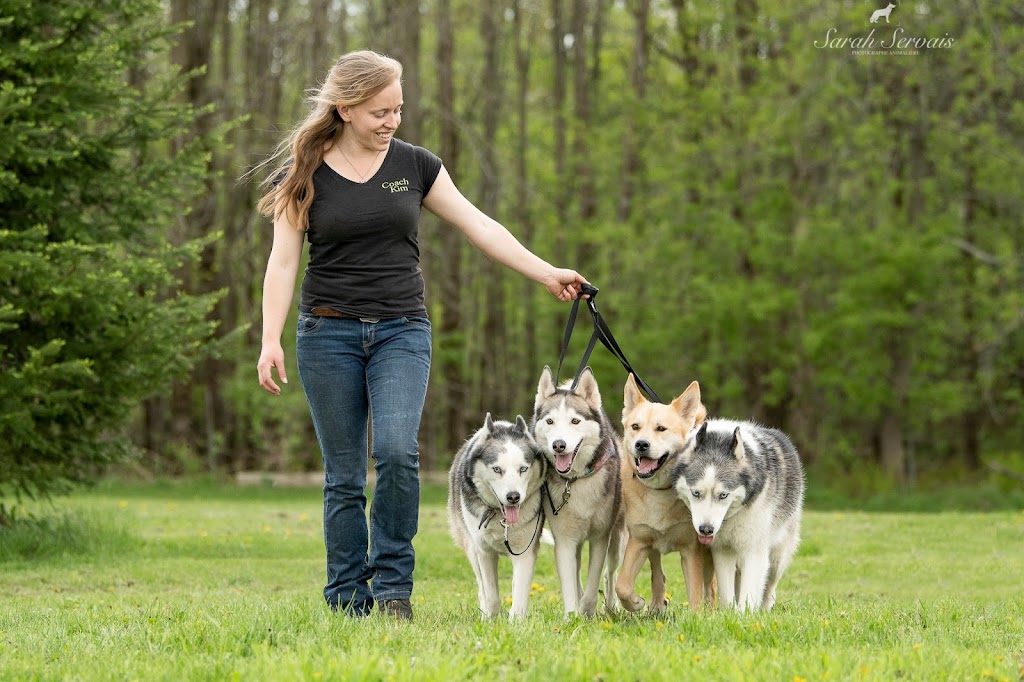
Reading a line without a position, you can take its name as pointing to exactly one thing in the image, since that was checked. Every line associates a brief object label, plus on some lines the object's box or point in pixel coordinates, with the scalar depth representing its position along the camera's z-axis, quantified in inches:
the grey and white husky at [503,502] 471.8
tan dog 492.1
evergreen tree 807.7
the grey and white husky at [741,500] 474.6
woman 431.2
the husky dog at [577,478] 483.8
